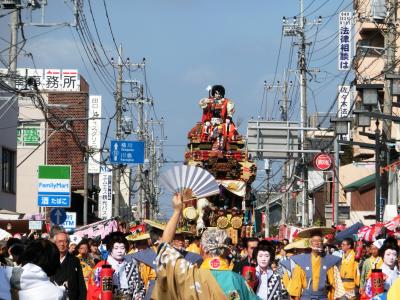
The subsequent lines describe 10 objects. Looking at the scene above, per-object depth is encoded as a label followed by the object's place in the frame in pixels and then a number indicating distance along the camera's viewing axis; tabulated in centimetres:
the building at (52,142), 5369
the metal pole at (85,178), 4593
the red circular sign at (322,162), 3878
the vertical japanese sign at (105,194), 7488
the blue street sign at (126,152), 4450
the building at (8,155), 4100
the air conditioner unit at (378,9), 4464
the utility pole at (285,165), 6279
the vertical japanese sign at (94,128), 6050
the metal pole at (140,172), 6781
